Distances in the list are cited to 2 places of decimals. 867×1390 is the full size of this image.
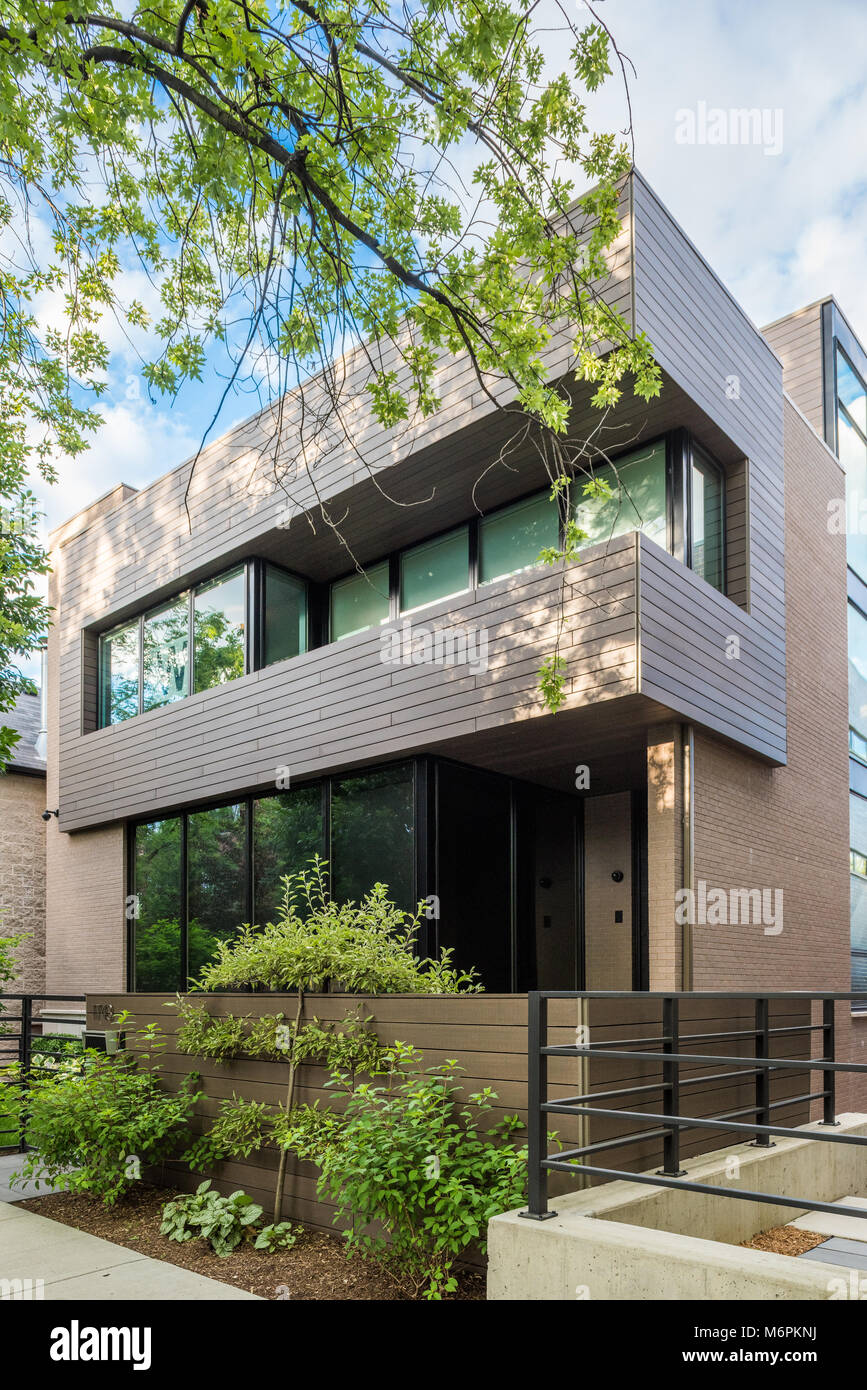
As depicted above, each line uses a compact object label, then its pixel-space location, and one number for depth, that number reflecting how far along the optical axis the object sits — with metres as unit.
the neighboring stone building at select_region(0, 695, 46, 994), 16.70
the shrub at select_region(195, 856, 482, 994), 6.32
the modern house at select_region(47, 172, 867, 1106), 8.27
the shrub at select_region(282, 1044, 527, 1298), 4.79
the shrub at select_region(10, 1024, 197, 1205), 6.80
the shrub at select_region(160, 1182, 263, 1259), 5.96
